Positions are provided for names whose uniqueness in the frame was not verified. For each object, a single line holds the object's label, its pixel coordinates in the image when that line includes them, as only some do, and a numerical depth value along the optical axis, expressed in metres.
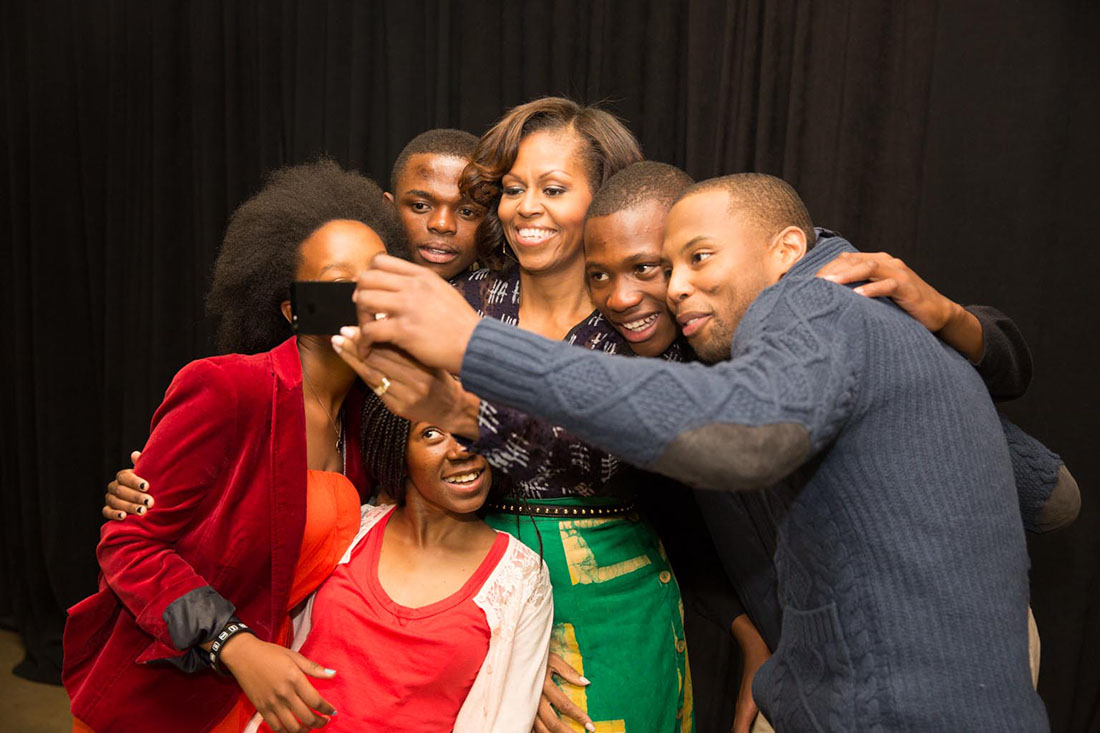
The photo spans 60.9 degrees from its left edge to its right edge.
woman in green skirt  1.83
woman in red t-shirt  1.68
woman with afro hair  1.58
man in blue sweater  0.96
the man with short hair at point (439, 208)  2.30
